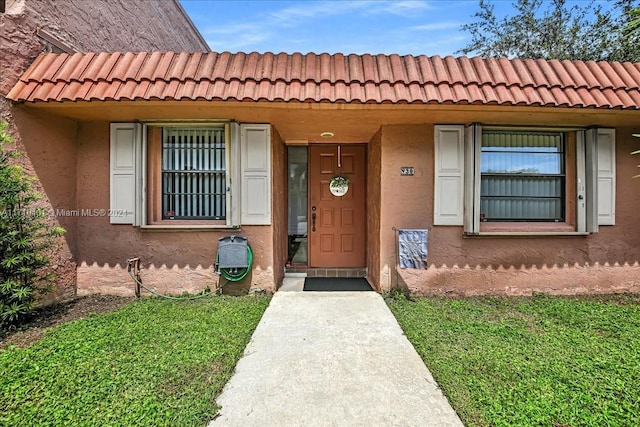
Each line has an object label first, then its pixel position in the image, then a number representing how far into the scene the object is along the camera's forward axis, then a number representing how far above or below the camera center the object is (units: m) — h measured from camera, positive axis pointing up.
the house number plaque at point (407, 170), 4.48 +0.65
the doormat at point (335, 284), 4.92 -1.19
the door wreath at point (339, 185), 5.95 +0.57
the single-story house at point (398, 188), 4.08 +0.38
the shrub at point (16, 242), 3.11 -0.29
